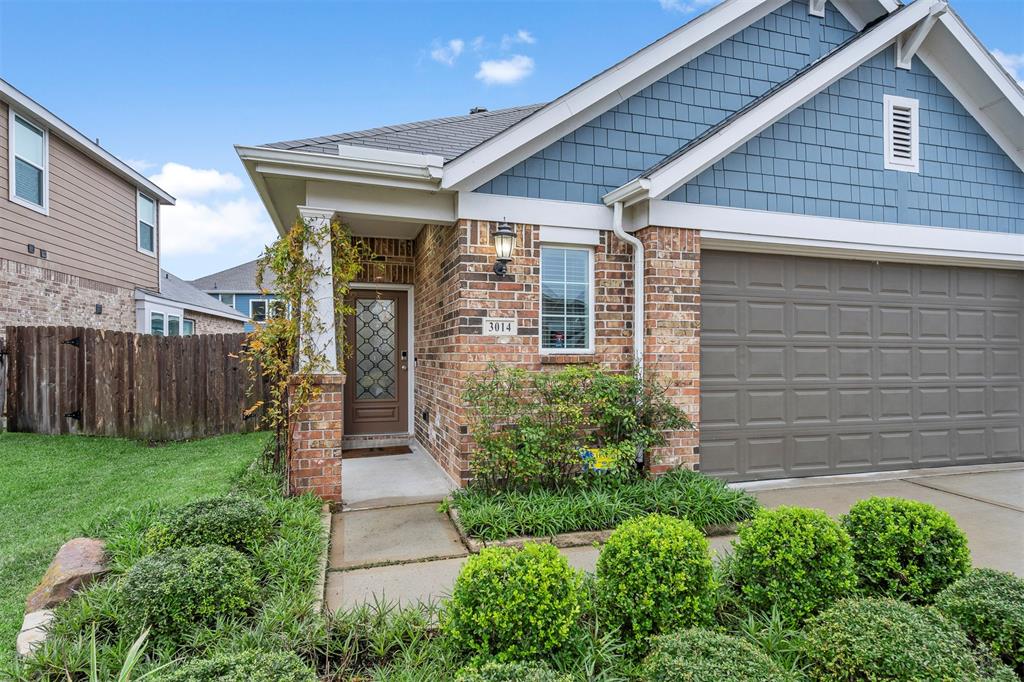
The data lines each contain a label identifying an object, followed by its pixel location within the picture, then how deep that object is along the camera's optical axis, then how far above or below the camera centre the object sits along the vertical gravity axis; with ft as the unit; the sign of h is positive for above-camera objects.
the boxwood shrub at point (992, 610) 7.41 -3.85
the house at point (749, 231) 16.24 +3.89
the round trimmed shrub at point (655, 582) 7.93 -3.58
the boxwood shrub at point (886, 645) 6.45 -3.82
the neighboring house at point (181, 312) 40.57 +3.28
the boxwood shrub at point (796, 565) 8.66 -3.61
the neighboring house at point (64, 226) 27.99 +7.62
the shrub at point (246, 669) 6.13 -3.78
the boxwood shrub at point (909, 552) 9.23 -3.63
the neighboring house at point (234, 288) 75.87 +8.77
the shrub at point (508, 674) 6.42 -3.98
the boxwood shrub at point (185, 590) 7.97 -3.74
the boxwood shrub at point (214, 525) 10.09 -3.50
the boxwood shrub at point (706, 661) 6.44 -3.94
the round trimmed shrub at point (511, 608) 7.31 -3.64
